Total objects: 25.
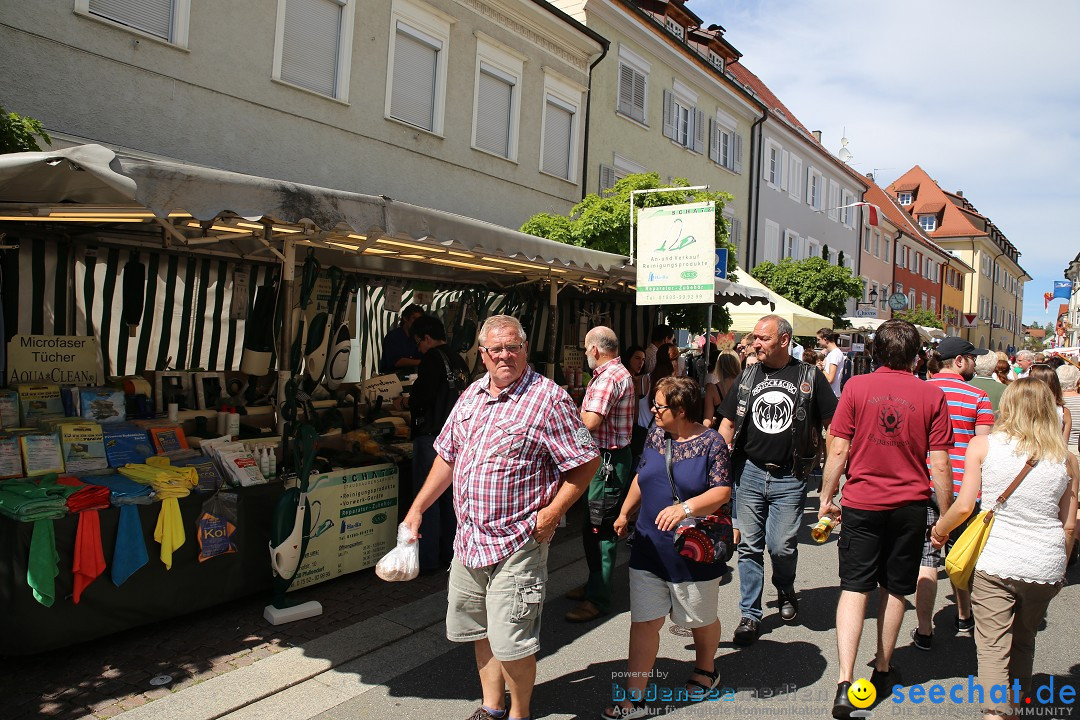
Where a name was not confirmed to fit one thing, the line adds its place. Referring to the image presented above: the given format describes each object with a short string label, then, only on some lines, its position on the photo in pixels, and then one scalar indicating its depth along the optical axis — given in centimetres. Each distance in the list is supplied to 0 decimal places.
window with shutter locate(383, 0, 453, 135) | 1112
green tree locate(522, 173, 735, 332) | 1103
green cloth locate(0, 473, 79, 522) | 385
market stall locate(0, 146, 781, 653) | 384
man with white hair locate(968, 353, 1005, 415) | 630
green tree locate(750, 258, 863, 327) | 2022
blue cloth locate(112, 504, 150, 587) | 412
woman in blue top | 350
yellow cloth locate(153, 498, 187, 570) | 430
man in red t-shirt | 365
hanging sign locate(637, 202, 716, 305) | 709
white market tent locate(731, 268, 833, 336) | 1229
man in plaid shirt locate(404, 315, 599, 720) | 313
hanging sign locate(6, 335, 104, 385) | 507
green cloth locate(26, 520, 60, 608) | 381
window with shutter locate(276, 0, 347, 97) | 970
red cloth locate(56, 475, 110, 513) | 402
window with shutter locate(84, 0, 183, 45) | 780
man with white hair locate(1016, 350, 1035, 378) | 746
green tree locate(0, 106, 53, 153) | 547
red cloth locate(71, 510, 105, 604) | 397
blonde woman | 332
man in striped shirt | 440
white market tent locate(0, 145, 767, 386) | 359
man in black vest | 446
